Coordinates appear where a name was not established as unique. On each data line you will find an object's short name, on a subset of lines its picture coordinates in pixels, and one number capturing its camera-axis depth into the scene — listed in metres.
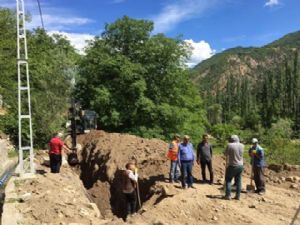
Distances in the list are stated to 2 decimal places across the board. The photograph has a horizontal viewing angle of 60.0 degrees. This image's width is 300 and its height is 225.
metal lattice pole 8.53
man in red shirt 9.81
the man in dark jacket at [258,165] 7.94
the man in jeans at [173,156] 8.38
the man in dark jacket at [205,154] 8.51
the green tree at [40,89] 15.64
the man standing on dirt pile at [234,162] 7.18
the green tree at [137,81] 19.12
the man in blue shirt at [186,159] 8.11
